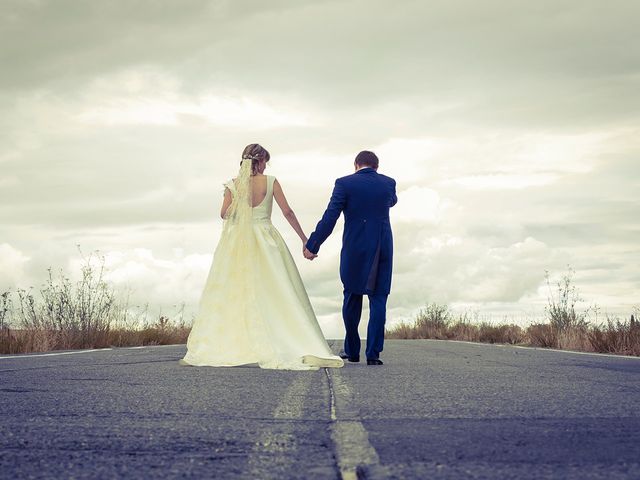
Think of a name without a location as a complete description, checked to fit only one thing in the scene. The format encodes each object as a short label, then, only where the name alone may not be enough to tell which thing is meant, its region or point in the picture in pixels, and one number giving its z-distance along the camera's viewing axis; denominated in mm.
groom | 9227
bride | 9250
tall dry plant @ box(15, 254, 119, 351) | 14164
